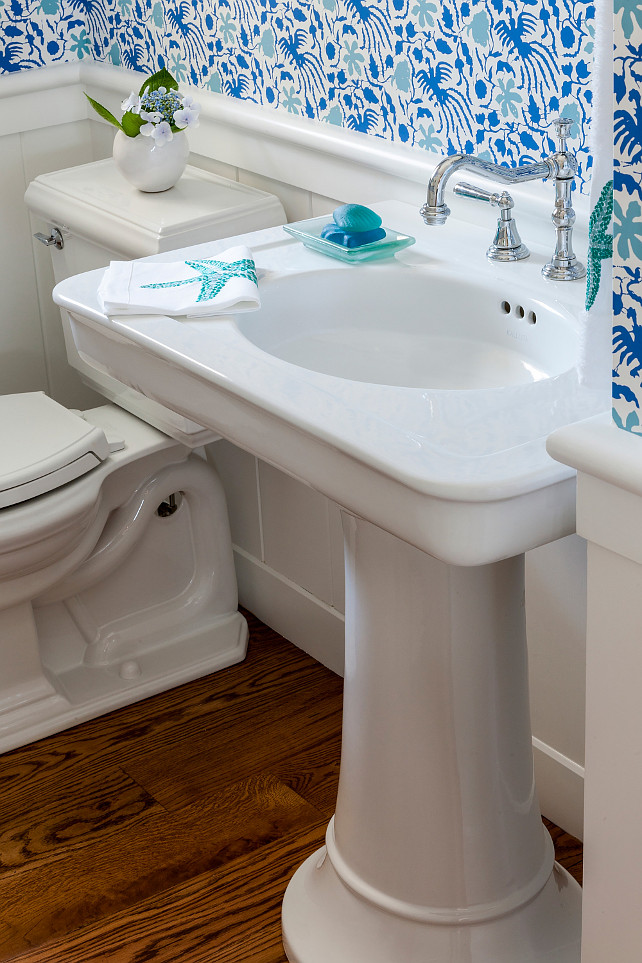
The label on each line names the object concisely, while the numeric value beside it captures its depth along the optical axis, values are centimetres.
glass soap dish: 142
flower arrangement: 189
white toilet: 184
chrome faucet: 121
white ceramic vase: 191
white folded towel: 127
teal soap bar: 142
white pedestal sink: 111
